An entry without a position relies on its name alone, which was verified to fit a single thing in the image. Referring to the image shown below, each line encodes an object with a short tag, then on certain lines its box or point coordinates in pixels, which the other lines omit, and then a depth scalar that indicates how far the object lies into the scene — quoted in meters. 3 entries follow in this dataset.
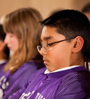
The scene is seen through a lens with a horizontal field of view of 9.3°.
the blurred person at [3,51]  2.55
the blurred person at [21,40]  2.19
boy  1.82
